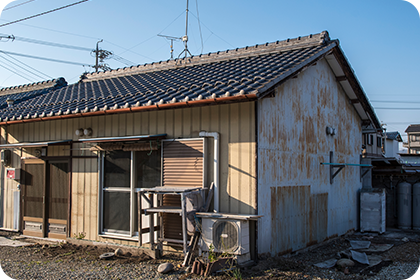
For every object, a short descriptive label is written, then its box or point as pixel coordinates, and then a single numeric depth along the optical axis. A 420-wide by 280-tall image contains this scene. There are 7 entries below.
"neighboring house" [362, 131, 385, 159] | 22.59
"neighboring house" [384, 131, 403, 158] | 35.12
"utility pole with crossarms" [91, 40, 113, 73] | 33.81
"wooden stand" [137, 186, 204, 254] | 5.88
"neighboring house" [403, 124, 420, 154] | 50.22
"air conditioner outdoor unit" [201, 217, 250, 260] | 5.76
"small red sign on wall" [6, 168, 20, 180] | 9.41
